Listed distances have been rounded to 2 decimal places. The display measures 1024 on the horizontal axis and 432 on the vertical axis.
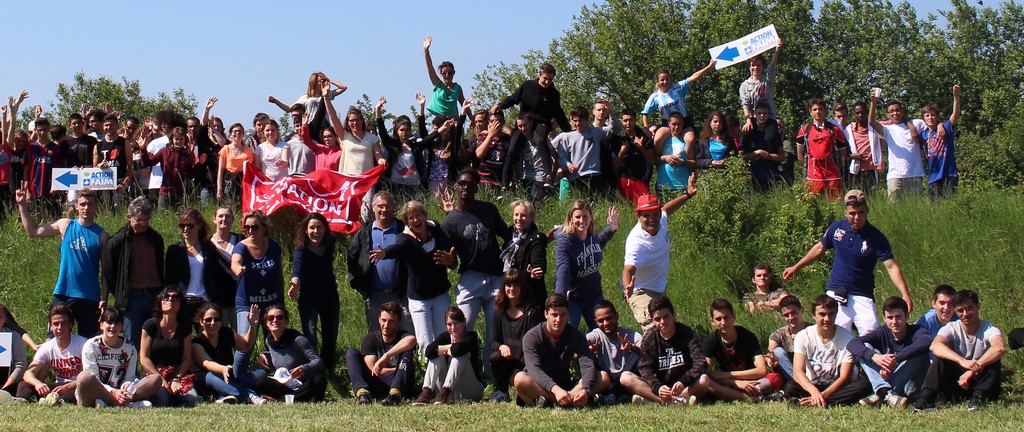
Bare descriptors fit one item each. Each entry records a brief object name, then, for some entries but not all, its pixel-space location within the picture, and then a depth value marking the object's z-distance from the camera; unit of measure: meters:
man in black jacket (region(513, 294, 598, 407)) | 10.40
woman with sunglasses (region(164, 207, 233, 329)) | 11.97
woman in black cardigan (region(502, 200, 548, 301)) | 11.43
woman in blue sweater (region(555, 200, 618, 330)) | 11.38
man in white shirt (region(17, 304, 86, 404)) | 11.47
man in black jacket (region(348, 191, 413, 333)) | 11.91
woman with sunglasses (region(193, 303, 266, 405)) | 11.35
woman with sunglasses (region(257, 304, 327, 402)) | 11.46
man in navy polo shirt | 11.13
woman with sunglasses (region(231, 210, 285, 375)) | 11.78
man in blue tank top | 12.31
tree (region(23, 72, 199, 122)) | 53.41
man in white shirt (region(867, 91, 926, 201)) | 15.68
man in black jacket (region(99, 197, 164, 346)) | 12.02
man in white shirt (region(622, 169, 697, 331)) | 11.53
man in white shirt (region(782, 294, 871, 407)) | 10.41
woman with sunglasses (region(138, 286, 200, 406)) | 11.33
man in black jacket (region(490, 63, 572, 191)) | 15.92
